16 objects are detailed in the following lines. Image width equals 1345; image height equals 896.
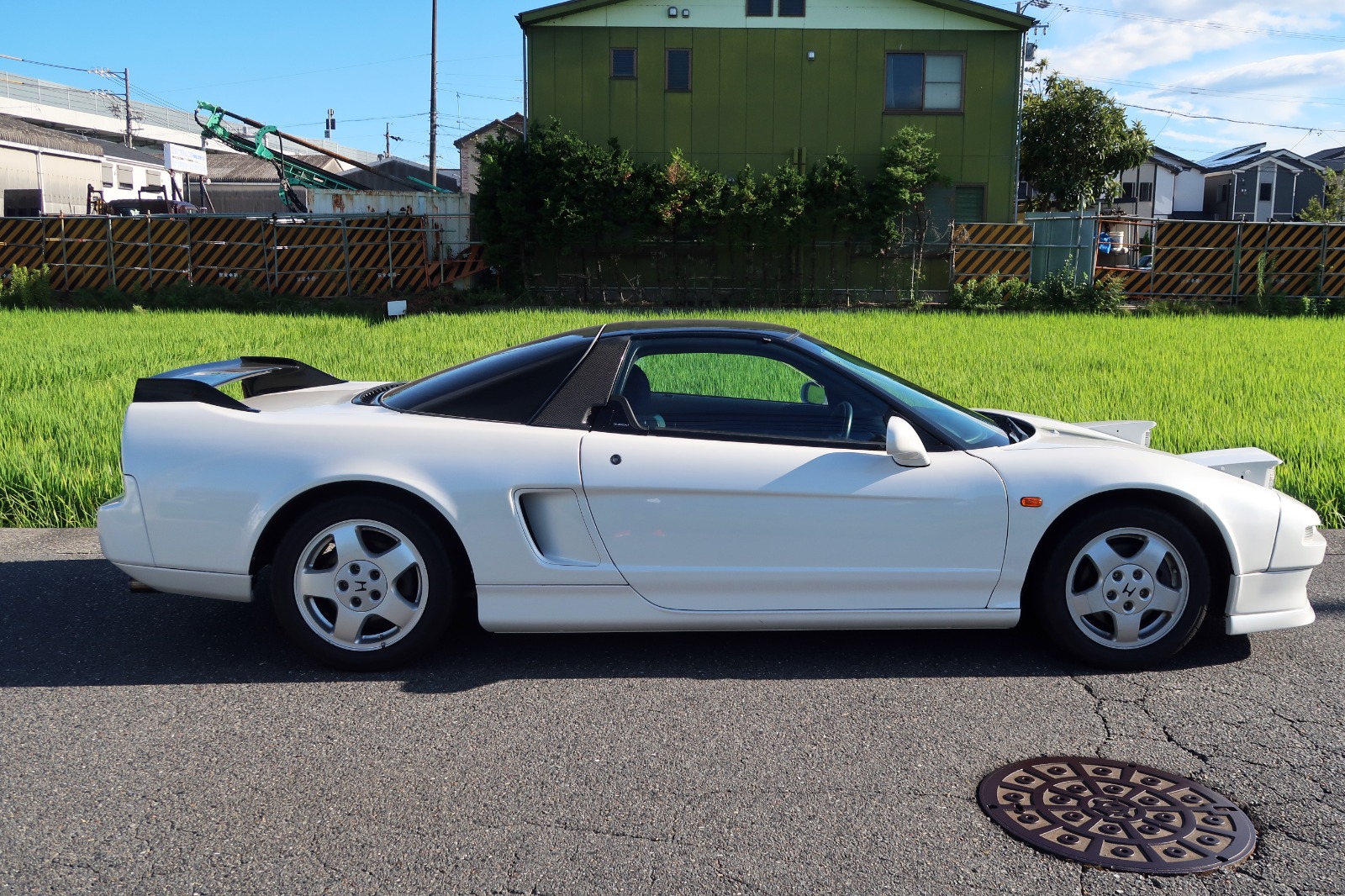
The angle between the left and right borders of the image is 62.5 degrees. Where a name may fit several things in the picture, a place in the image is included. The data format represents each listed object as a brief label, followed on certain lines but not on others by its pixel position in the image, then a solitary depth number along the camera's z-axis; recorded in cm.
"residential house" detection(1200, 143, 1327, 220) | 5144
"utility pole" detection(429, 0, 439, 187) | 3628
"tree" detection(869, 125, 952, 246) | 2383
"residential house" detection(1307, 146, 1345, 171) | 5826
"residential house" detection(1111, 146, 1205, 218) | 4941
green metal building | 2480
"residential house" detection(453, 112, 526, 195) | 4116
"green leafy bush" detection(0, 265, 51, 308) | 2458
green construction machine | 3212
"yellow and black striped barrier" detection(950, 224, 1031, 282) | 2405
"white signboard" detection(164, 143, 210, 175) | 4616
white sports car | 397
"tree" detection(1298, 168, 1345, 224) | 4512
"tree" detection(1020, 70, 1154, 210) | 2919
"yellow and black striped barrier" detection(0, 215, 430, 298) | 2575
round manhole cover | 280
